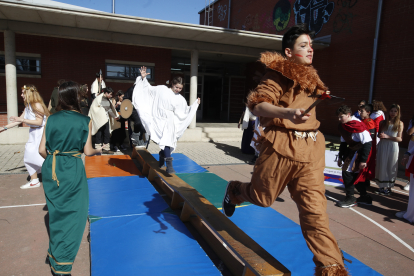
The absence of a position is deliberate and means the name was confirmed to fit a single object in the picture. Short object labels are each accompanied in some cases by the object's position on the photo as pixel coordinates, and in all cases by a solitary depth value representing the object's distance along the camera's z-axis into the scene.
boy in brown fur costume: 2.07
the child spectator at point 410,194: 4.29
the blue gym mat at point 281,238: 2.81
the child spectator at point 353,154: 4.43
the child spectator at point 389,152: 5.66
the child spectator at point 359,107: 5.61
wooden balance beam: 2.28
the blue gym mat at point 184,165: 6.37
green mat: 4.63
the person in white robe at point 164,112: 5.41
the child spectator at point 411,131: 4.88
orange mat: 5.89
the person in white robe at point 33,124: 4.45
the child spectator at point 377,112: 6.63
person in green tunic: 2.54
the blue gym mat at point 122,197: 3.97
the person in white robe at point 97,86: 9.20
